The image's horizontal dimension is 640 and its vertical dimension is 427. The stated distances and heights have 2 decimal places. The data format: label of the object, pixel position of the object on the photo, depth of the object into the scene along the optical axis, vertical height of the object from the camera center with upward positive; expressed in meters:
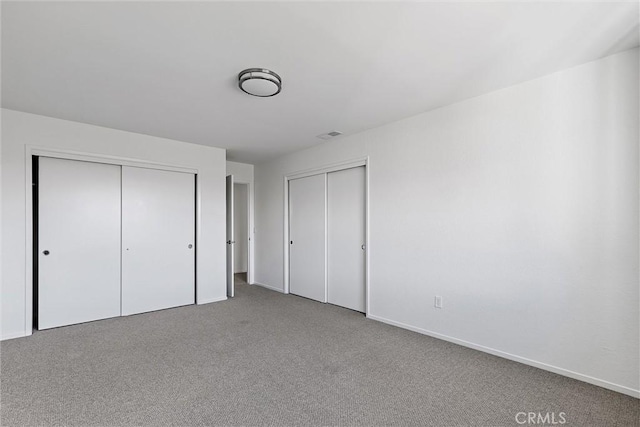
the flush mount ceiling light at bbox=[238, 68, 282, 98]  2.39 +1.10
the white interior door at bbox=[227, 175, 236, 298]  4.92 -0.45
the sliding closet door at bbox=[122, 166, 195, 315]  4.01 -0.33
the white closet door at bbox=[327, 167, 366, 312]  4.16 -0.33
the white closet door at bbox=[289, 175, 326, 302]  4.72 -0.36
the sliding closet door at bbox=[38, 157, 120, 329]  3.48 -0.31
